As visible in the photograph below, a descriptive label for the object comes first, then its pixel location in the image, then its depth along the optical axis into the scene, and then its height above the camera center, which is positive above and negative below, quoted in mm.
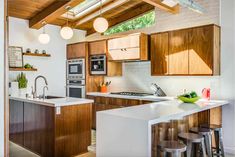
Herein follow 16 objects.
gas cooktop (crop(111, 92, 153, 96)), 4949 -434
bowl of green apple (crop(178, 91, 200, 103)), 3338 -354
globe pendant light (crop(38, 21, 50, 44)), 4956 +844
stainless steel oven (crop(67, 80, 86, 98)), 5638 -361
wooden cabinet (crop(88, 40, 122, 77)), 5449 +586
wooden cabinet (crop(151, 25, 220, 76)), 3904 +456
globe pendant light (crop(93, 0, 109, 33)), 3602 +848
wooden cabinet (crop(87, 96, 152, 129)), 4666 -642
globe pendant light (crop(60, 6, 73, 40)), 4191 +832
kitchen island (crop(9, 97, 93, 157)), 3377 -854
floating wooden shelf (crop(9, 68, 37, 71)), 4989 +140
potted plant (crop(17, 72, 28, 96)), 4876 -206
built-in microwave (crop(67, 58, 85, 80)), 5699 +166
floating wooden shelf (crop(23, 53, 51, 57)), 5309 +519
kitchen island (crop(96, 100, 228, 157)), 1986 -528
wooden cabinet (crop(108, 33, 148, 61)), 4699 +626
